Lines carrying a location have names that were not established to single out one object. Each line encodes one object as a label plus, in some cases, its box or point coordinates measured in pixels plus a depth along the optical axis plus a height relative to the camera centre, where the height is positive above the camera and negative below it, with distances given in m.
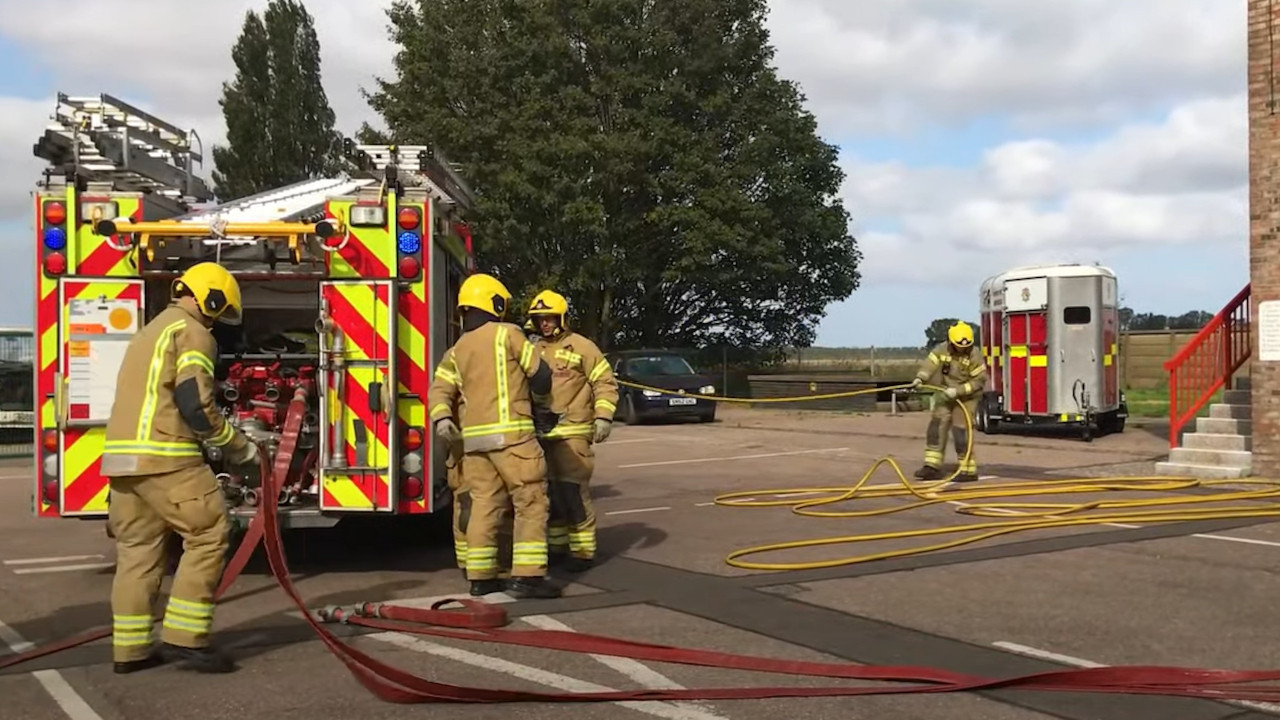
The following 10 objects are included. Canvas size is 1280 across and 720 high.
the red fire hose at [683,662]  5.03 -1.25
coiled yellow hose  8.97 -1.12
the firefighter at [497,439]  7.11 -0.33
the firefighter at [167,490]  5.56 -0.48
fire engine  7.56 +0.46
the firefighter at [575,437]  8.01 -0.36
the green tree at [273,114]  43.72 +9.52
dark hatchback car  24.23 -0.09
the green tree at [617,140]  32.16 +6.35
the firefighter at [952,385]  13.39 -0.07
